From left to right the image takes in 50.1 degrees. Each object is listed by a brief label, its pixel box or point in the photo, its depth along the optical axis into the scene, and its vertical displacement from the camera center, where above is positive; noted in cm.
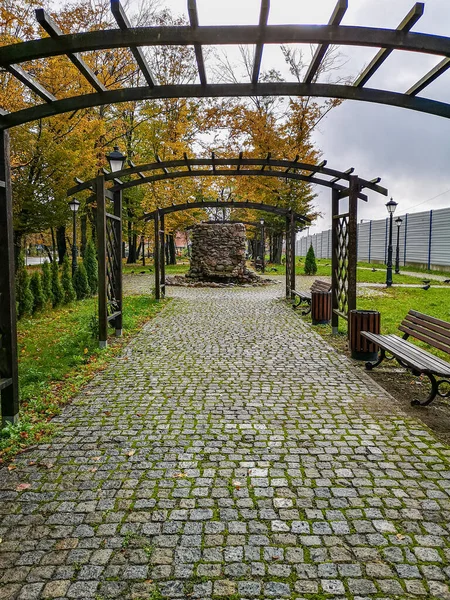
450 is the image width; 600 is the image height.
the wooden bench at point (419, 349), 514 -117
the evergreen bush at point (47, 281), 1343 -78
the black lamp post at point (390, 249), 1869 +26
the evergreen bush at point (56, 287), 1391 -97
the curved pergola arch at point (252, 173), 816 +153
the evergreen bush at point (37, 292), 1280 -103
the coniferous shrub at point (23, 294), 1188 -101
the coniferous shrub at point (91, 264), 1695 -37
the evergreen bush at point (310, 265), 2636 -55
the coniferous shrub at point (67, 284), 1466 -93
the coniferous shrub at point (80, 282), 1609 -95
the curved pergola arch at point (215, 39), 374 +172
